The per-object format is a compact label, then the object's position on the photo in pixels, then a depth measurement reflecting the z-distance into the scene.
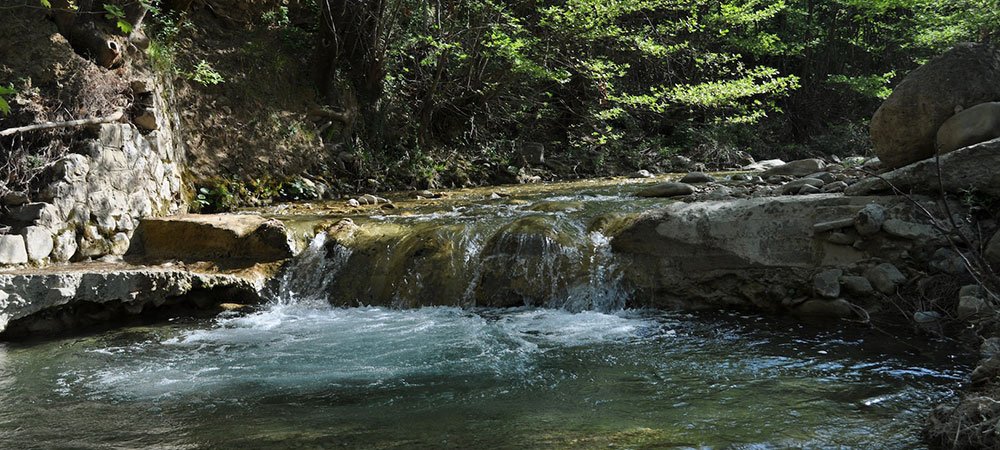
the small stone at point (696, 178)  11.28
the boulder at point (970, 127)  5.91
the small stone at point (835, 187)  7.03
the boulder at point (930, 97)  6.25
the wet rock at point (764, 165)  14.22
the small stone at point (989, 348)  3.65
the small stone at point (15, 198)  6.51
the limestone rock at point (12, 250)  6.11
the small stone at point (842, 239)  5.83
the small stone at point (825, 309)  5.60
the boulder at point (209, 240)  7.53
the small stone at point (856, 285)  5.61
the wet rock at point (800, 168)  10.85
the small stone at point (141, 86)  8.27
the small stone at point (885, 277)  5.50
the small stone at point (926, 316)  5.03
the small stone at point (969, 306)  4.61
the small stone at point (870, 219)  5.69
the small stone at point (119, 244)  7.28
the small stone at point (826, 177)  8.25
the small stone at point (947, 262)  5.30
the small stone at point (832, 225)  5.82
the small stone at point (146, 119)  8.22
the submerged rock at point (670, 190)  9.31
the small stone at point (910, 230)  5.59
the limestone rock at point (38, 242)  6.31
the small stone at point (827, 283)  5.69
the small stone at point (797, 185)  7.57
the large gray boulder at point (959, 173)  5.53
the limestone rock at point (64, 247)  6.60
